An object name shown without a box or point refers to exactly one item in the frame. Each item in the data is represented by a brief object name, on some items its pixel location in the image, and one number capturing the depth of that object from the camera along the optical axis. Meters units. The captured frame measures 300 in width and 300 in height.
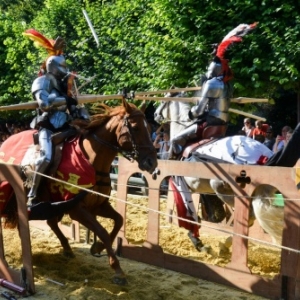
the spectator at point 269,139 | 11.37
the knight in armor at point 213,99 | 8.19
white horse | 6.69
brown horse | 6.50
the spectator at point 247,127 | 11.65
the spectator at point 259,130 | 11.09
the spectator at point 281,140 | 10.92
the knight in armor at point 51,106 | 6.79
